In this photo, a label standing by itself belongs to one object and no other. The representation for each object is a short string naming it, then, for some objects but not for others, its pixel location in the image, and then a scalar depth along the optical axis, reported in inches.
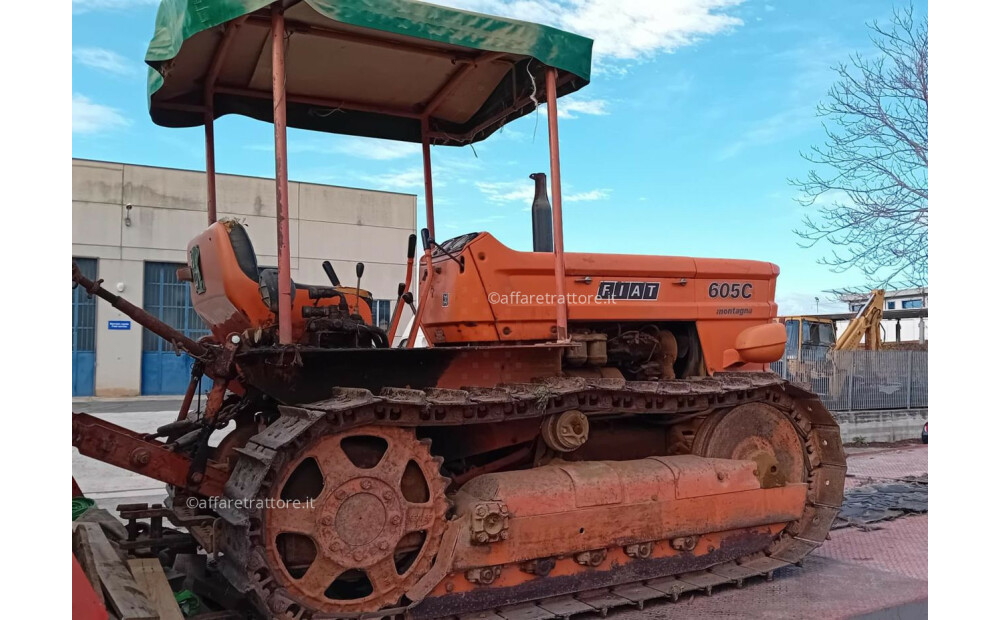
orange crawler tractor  182.1
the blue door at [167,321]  928.9
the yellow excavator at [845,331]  806.5
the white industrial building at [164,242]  892.6
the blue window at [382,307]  866.4
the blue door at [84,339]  903.1
